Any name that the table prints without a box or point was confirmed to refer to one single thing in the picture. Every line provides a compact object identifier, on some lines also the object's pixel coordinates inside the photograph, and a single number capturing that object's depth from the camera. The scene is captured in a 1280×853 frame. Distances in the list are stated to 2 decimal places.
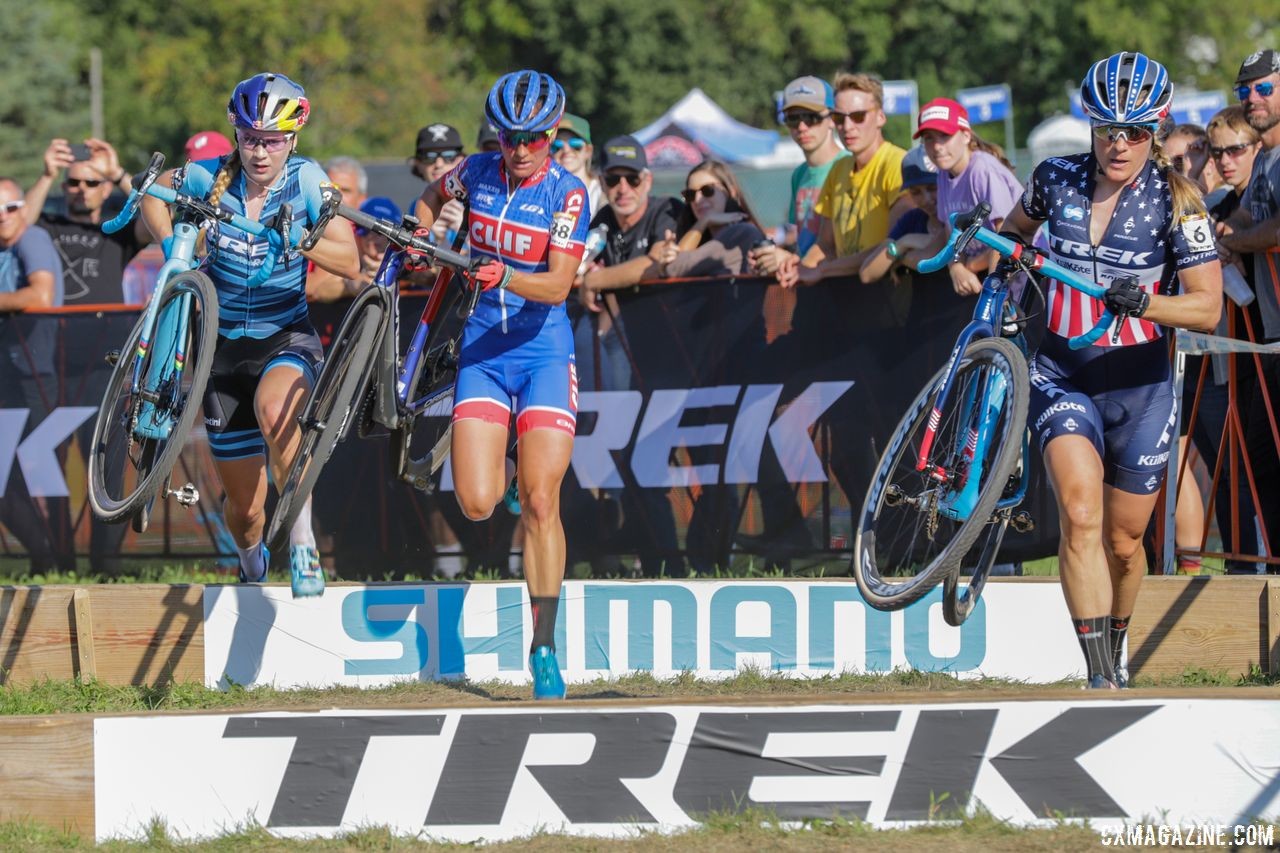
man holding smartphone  21.41
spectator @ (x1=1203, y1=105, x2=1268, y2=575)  17.08
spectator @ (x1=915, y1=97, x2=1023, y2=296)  16.56
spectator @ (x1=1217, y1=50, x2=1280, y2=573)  16.36
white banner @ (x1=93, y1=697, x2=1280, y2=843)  10.81
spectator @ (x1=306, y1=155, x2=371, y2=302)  19.27
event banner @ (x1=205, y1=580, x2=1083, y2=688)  15.18
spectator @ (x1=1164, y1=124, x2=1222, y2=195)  18.97
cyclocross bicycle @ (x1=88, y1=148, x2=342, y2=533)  13.71
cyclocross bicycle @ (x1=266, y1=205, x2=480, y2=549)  13.68
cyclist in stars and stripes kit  12.53
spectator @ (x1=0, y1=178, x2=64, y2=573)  19.84
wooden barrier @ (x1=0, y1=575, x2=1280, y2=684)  14.45
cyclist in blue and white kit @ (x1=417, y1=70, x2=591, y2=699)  13.82
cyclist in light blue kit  14.27
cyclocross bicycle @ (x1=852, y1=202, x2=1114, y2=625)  12.24
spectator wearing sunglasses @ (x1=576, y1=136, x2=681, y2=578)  18.58
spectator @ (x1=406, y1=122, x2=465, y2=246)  19.94
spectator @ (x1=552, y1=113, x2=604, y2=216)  20.03
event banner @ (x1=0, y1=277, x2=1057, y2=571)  17.97
